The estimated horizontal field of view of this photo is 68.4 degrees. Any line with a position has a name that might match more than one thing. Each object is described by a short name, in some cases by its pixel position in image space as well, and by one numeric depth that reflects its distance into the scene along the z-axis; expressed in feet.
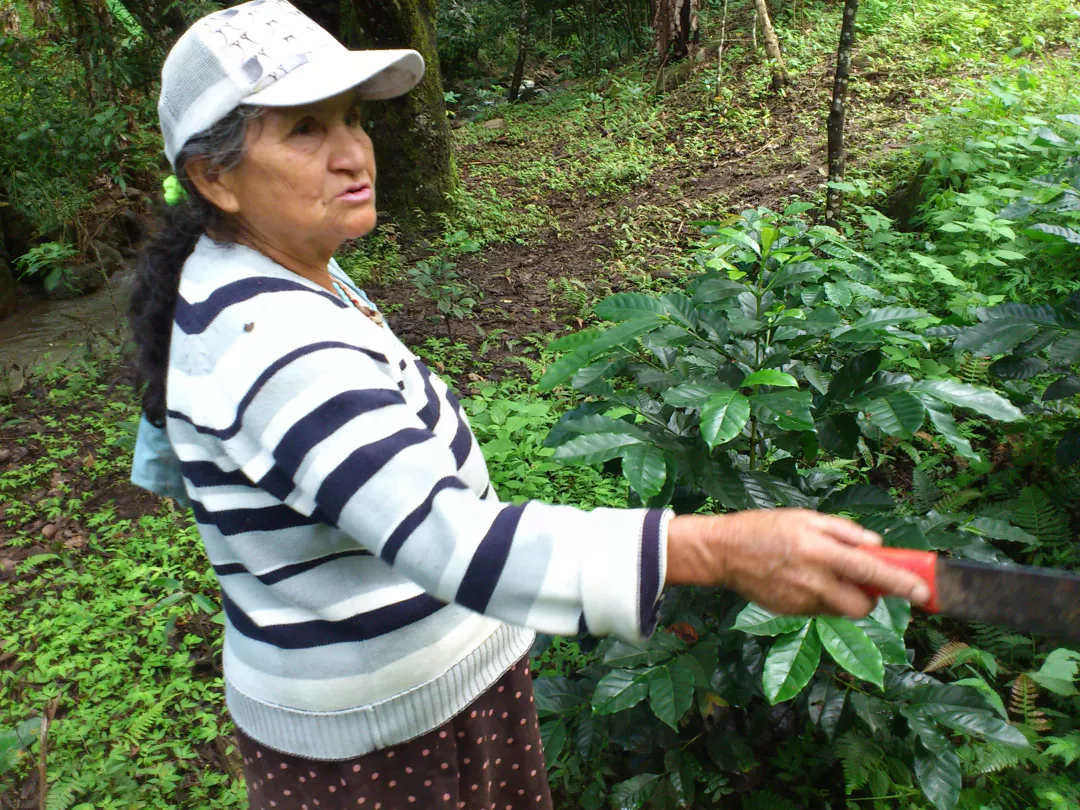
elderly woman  3.10
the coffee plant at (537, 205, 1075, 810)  5.14
